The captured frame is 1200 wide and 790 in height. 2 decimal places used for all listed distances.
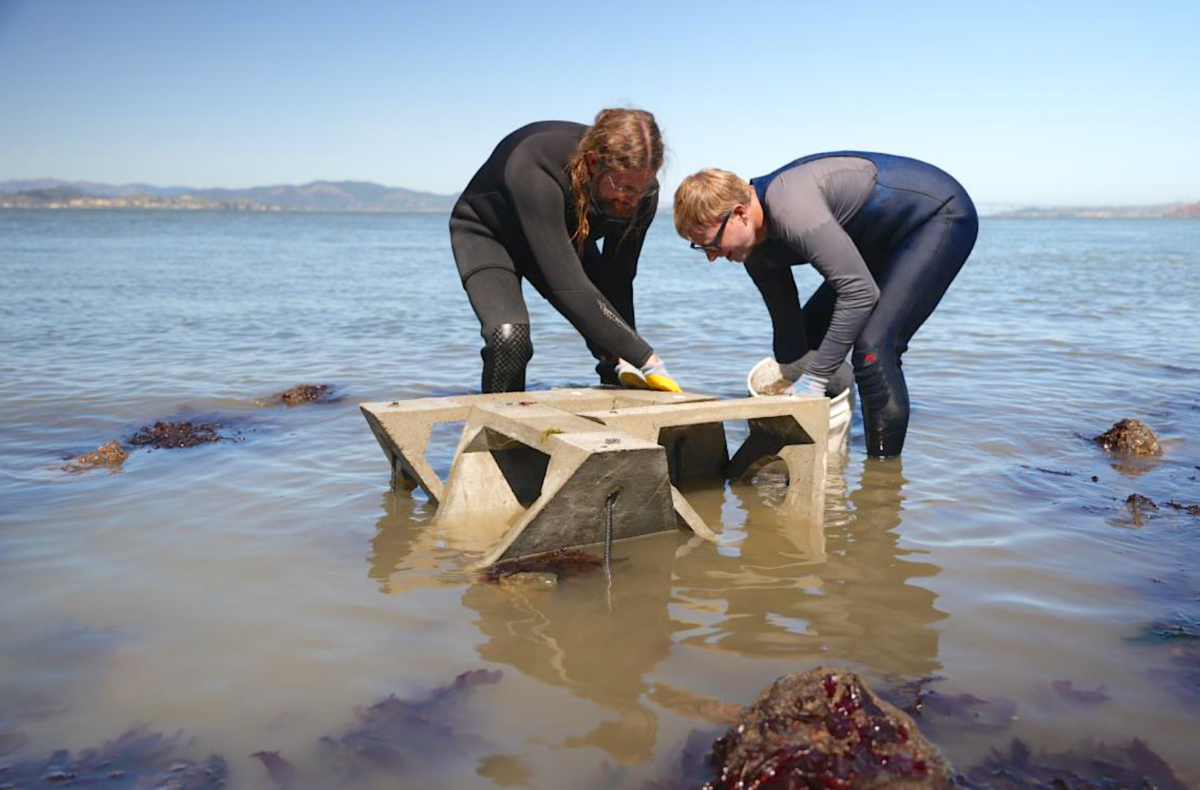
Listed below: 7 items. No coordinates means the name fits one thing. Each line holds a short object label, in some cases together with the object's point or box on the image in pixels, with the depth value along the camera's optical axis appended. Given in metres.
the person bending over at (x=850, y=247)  4.10
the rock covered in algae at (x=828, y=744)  2.04
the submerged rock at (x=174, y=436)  5.62
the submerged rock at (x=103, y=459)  5.10
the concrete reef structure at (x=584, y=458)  3.50
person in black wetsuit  4.25
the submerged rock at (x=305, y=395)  6.98
